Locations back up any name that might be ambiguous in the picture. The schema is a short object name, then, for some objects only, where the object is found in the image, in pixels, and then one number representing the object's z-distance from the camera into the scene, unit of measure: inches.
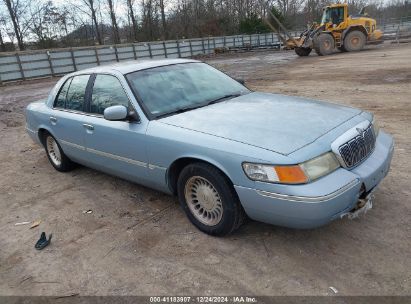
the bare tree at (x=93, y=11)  1833.0
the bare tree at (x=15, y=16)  1502.2
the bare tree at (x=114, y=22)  1834.4
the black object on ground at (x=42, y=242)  151.5
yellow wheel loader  991.6
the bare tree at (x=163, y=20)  1916.8
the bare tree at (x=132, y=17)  1881.2
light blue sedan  120.7
